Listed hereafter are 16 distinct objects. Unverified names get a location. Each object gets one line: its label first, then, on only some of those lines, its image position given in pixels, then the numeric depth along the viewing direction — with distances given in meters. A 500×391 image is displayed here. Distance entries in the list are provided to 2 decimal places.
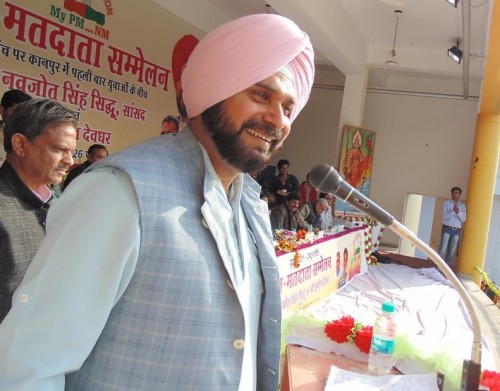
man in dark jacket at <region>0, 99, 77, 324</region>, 1.26
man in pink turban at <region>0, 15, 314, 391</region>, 0.68
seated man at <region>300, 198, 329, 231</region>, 6.50
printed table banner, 3.76
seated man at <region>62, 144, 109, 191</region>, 4.14
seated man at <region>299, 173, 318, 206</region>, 9.20
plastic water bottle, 1.45
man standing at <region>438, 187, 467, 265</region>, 8.59
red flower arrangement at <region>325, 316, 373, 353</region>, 1.59
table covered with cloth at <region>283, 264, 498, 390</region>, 1.48
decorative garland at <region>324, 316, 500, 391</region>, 1.35
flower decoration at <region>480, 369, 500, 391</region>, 1.30
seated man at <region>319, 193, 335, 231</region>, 6.67
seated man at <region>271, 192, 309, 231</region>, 5.99
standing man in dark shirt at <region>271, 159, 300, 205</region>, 7.41
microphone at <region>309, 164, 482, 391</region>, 1.04
